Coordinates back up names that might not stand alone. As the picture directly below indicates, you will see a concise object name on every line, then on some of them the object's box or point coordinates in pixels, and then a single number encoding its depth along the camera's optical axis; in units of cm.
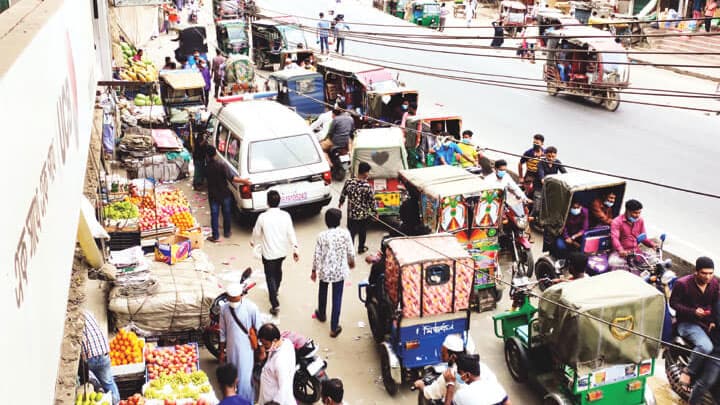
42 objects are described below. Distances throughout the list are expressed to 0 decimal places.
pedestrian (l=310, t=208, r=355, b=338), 902
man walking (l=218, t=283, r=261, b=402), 744
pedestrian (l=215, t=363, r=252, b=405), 632
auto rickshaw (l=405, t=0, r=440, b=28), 4244
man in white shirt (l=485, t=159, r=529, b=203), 1135
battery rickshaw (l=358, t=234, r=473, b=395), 797
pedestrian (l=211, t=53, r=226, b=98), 2285
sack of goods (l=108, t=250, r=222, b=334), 859
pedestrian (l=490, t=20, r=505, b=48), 3344
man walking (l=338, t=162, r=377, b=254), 1109
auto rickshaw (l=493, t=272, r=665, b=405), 708
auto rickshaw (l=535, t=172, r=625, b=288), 1035
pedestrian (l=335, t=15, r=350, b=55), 3400
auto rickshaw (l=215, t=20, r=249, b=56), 3050
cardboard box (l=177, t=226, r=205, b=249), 1044
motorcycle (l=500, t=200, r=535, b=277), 1105
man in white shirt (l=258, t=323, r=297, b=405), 653
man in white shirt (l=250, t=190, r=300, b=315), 950
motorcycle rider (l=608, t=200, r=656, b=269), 983
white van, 1238
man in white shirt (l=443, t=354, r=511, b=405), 613
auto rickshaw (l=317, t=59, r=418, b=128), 1784
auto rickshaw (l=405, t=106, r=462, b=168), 1456
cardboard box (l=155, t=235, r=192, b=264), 969
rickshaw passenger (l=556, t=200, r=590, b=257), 1038
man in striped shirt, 695
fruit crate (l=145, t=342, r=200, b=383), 816
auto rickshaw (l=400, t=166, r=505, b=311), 1012
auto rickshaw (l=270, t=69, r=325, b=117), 1953
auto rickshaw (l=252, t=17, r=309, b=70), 2885
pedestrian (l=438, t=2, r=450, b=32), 4062
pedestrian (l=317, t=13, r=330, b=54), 3359
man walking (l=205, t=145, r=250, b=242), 1215
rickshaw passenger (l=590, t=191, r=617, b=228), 1056
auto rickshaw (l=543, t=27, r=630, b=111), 2289
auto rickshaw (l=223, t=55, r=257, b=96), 2278
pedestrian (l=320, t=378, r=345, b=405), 614
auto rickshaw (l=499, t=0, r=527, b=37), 3728
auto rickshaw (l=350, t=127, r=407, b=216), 1281
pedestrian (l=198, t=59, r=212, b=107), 2222
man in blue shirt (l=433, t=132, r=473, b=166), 1370
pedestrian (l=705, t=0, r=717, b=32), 3198
